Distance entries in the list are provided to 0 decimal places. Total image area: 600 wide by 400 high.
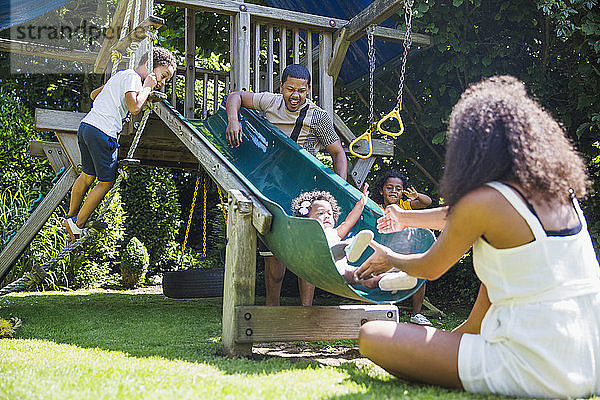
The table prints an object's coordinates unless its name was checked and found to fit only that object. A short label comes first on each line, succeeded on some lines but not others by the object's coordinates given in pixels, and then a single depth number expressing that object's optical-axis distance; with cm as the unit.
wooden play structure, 306
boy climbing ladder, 410
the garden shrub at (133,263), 826
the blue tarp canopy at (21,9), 487
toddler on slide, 252
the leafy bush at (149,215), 881
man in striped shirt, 447
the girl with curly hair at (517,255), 187
